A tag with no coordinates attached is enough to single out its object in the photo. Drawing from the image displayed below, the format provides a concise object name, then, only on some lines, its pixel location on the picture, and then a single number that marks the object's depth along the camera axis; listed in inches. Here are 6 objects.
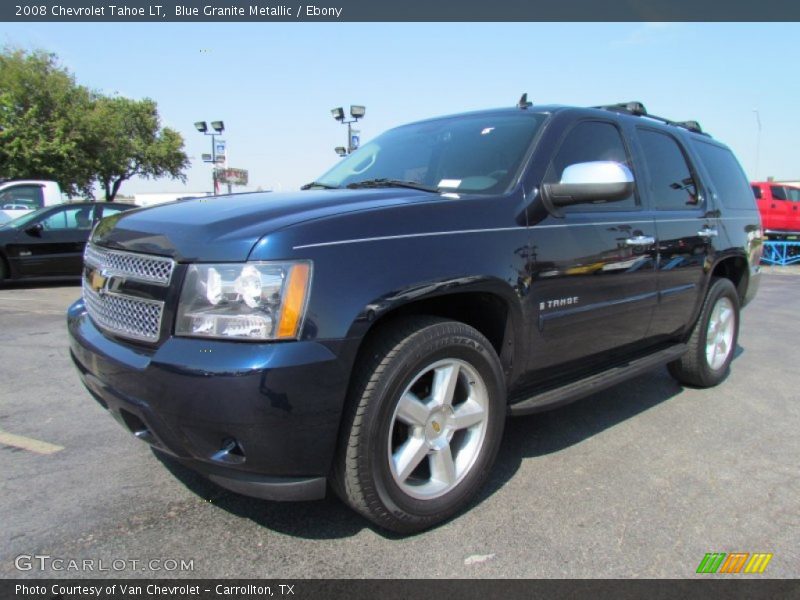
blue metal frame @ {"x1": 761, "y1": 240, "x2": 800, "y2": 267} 709.9
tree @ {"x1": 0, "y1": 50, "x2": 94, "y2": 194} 1066.1
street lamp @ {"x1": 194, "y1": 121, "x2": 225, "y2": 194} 896.3
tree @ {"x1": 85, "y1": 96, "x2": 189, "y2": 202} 1242.0
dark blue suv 79.9
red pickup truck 782.5
